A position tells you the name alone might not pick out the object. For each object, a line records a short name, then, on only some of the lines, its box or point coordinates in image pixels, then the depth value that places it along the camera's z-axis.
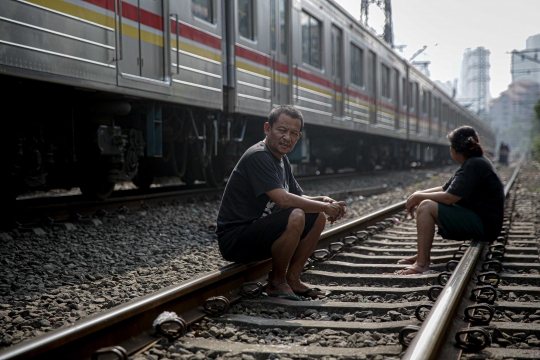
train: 4.92
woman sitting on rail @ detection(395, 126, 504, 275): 4.44
